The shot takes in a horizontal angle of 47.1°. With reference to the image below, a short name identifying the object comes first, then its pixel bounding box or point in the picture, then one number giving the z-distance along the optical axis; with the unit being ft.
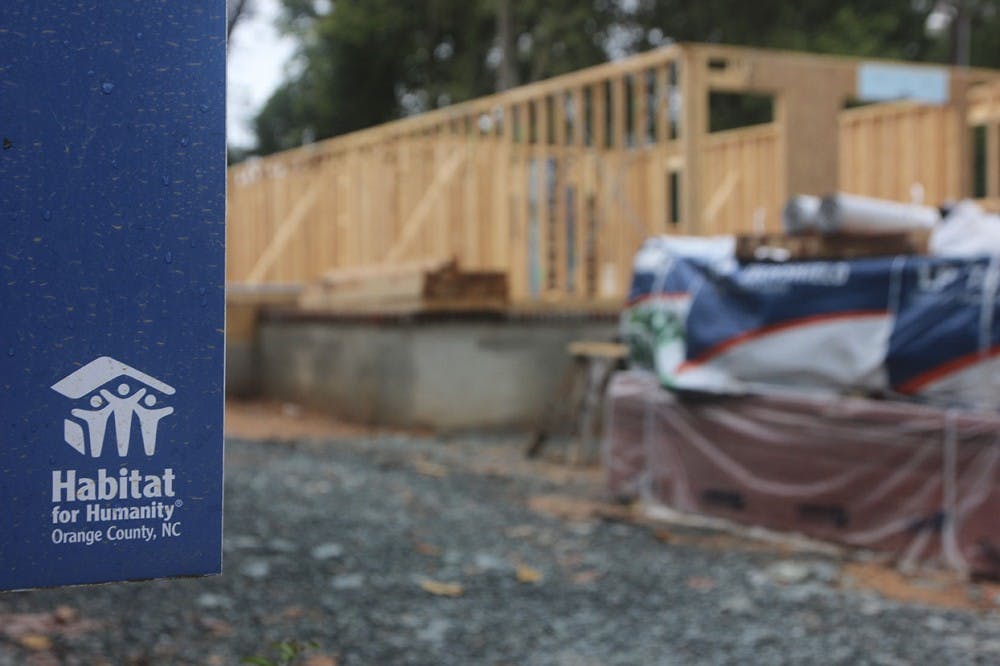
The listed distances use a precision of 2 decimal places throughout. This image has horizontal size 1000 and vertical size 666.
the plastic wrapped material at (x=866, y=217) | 20.31
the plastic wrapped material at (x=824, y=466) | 17.37
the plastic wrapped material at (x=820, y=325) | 17.57
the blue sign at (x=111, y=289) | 4.41
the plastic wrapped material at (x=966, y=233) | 18.25
